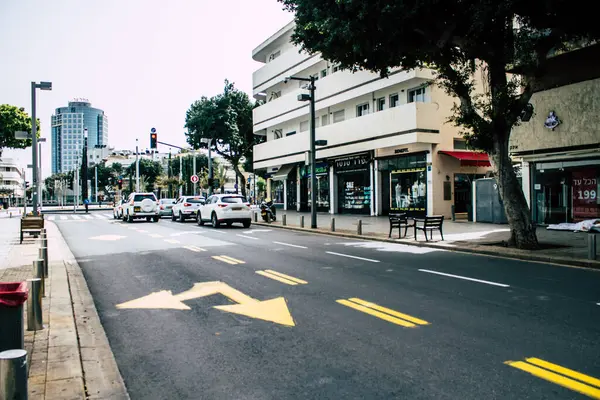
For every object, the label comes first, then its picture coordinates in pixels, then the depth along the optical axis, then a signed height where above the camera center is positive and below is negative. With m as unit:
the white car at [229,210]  22.98 -0.38
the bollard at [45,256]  7.61 -0.87
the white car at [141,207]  28.59 -0.22
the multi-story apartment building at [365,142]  25.56 +3.59
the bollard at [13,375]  2.61 -0.93
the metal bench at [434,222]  15.36 -0.74
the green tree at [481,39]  12.00 +4.39
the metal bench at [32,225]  16.24 -0.69
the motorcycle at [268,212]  26.29 -0.57
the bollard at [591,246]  10.58 -1.09
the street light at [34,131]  20.79 +3.22
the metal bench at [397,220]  16.25 -0.69
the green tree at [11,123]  37.70 +6.56
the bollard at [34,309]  5.35 -1.17
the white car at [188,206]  28.36 -0.20
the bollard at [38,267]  6.58 -0.88
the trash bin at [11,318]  3.80 -0.91
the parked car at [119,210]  32.72 -0.46
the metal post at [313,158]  21.56 +1.95
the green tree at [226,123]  48.50 +8.13
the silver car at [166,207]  33.56 -0.29
